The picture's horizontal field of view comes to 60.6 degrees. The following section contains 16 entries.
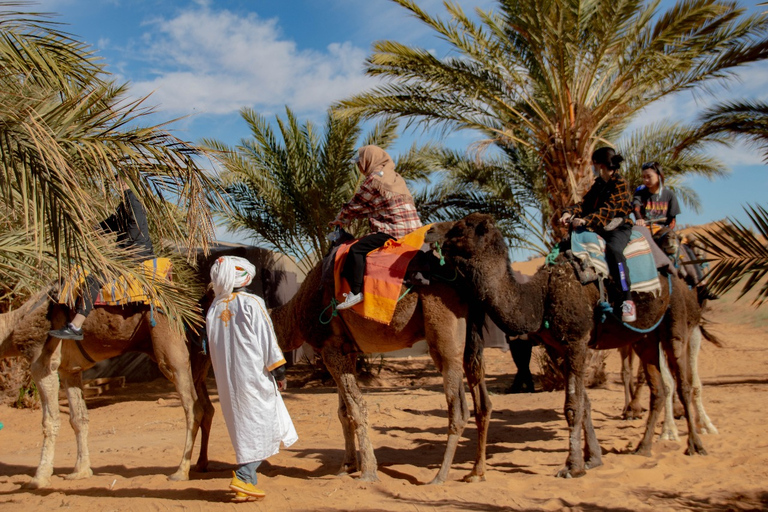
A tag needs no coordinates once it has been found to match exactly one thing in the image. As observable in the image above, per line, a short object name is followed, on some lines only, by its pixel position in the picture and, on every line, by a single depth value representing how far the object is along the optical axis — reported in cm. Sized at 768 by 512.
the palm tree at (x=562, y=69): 1006
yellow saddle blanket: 620
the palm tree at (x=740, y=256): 359
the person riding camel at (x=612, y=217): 595
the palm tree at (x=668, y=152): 1166
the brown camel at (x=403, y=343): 565
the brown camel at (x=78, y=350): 622
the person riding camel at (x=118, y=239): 618
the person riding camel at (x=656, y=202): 743
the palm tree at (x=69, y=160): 411
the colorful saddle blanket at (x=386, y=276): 565
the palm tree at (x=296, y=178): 1306
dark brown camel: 546
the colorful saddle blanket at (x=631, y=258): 592
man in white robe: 497
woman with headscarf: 593
